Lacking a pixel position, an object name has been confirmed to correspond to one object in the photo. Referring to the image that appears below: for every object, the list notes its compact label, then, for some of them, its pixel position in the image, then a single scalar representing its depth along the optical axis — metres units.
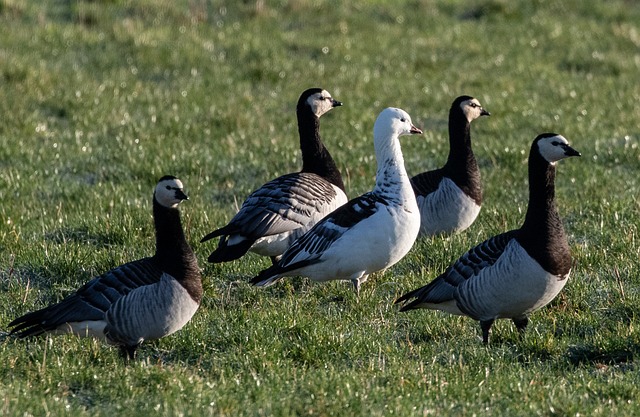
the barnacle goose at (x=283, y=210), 19.95
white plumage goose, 18.39
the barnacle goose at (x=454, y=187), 23.08
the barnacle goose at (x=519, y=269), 16.20
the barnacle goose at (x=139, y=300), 15.68
